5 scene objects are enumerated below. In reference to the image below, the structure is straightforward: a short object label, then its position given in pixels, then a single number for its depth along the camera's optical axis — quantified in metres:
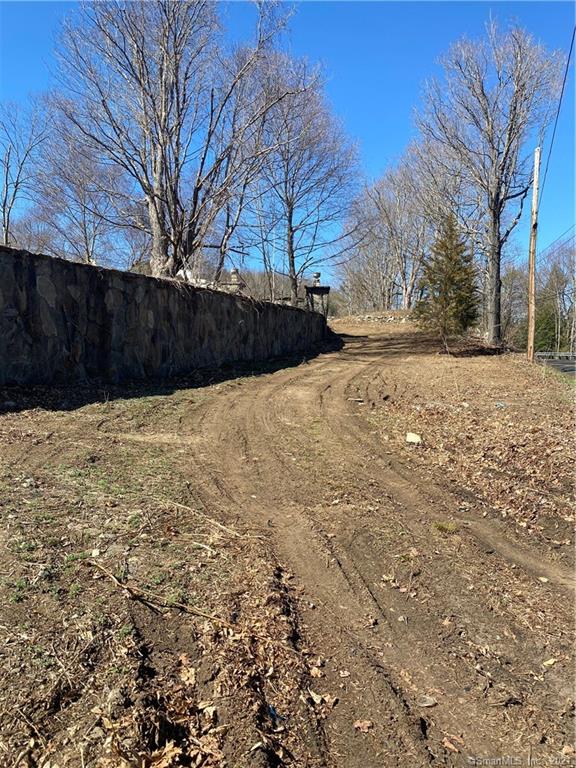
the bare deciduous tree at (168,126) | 14.21
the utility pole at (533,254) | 15.74
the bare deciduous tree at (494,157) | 18.56
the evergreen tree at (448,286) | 16.17
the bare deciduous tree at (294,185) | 24.14
